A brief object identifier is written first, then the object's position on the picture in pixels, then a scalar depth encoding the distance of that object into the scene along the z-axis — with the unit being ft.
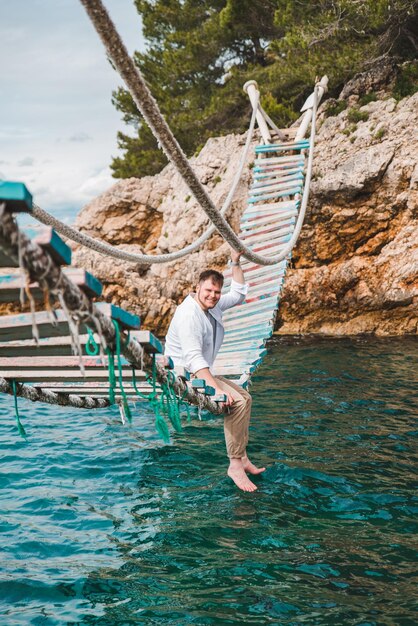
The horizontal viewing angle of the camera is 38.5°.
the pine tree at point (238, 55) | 42.52
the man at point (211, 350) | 14.02
